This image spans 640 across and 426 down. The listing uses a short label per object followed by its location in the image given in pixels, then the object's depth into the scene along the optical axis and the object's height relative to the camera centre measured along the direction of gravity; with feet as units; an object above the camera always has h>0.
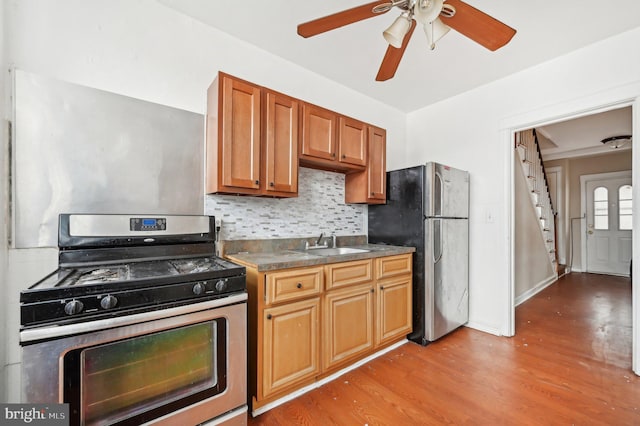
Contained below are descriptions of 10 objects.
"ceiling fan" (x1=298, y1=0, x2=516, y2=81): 4.10 +3.01
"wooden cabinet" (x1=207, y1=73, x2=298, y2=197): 5.84 +1.61
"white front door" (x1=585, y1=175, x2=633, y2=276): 17.19 -0.75
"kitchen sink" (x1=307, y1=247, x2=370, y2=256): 7.72 -1.15
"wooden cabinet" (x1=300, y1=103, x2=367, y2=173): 7.16 +1.96
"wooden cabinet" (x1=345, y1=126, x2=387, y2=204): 8.63 +1.10
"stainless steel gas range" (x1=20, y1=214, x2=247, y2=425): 3.39 -1.66
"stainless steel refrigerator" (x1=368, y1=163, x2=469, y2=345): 8.27 -0.71
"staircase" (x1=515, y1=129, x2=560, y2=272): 12.55 +1.52
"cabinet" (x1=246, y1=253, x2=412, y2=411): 5.34 -2.42
